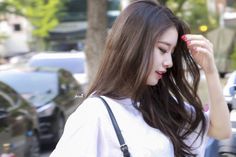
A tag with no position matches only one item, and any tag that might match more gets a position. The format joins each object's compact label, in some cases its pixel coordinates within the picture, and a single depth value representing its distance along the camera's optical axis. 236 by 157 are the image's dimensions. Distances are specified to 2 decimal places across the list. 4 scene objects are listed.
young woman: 2.17
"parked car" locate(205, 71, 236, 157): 3.41
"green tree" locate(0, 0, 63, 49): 31.50
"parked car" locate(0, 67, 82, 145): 10.13
